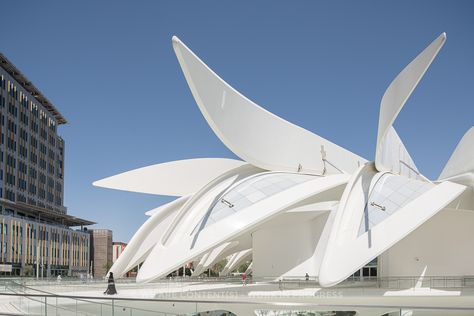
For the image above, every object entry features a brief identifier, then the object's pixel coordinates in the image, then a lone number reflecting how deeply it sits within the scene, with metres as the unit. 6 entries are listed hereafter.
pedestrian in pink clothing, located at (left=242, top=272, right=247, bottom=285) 26.96
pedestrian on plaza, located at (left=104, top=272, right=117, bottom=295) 23.27
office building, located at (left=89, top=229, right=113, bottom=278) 95.94
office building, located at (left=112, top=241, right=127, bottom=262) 109.21
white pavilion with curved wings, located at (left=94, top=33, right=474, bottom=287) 21.55
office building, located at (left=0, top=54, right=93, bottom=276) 67.12
